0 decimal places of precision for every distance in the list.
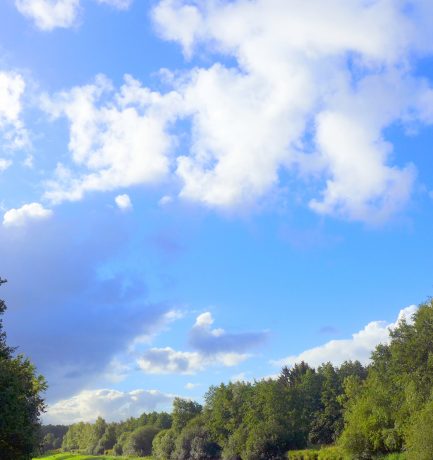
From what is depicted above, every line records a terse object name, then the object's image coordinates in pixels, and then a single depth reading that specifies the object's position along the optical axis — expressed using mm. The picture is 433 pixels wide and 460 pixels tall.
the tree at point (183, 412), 144875
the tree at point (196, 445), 122250
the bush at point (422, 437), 52750
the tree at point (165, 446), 135250
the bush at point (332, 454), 75675
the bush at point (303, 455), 86662
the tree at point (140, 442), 161000
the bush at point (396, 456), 63209
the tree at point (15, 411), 34094
